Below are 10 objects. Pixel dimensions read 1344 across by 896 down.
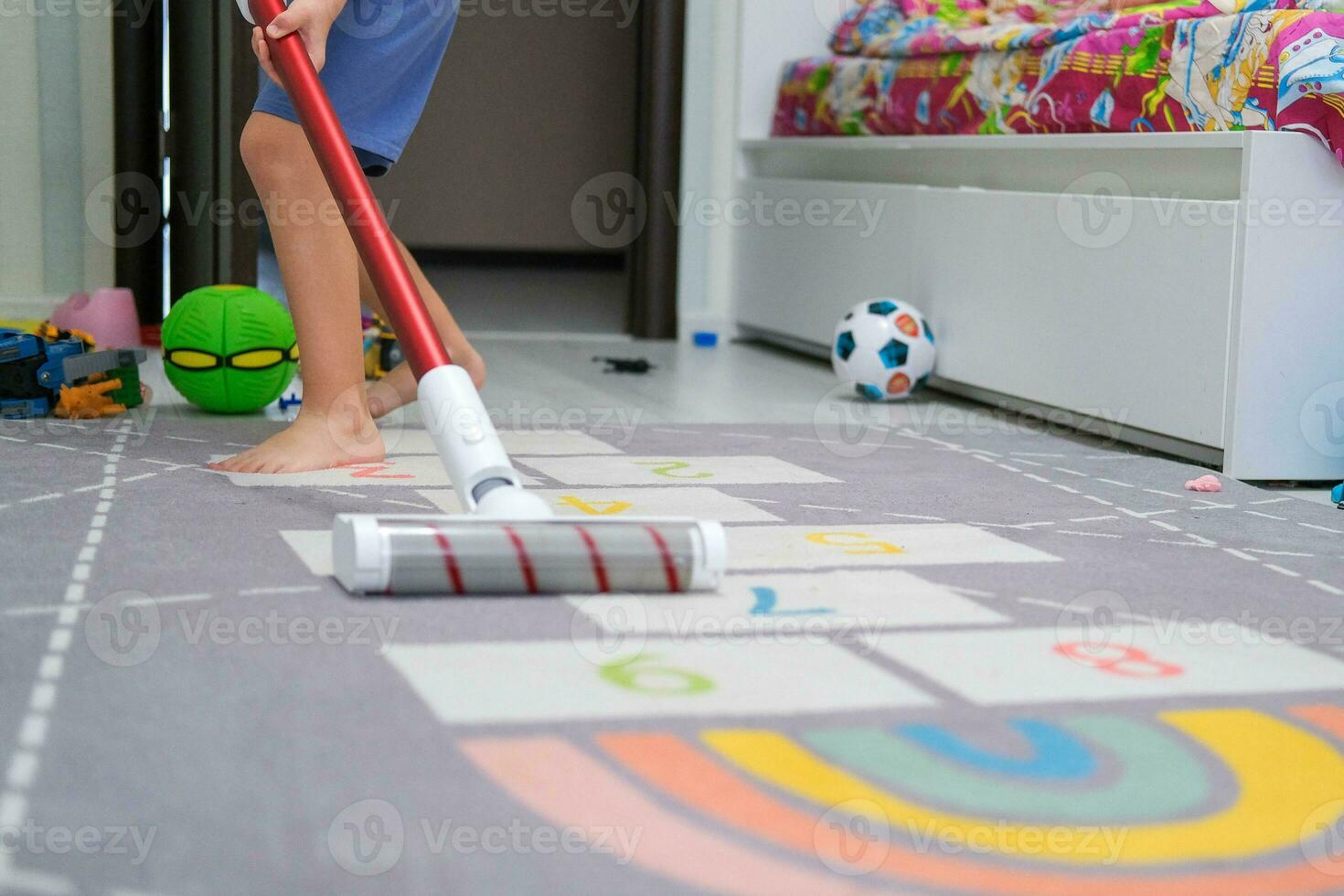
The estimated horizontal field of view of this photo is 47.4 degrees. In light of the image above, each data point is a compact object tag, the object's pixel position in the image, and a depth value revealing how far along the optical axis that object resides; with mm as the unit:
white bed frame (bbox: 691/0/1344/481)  1944
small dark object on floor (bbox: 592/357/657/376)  3053
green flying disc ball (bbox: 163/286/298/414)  2188
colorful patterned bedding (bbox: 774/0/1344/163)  1901
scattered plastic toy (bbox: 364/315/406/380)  2566
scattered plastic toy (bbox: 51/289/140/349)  2906
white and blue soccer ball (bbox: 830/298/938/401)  2650
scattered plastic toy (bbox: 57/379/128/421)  2162
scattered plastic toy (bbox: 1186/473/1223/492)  1896
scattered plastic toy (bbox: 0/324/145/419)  2119
